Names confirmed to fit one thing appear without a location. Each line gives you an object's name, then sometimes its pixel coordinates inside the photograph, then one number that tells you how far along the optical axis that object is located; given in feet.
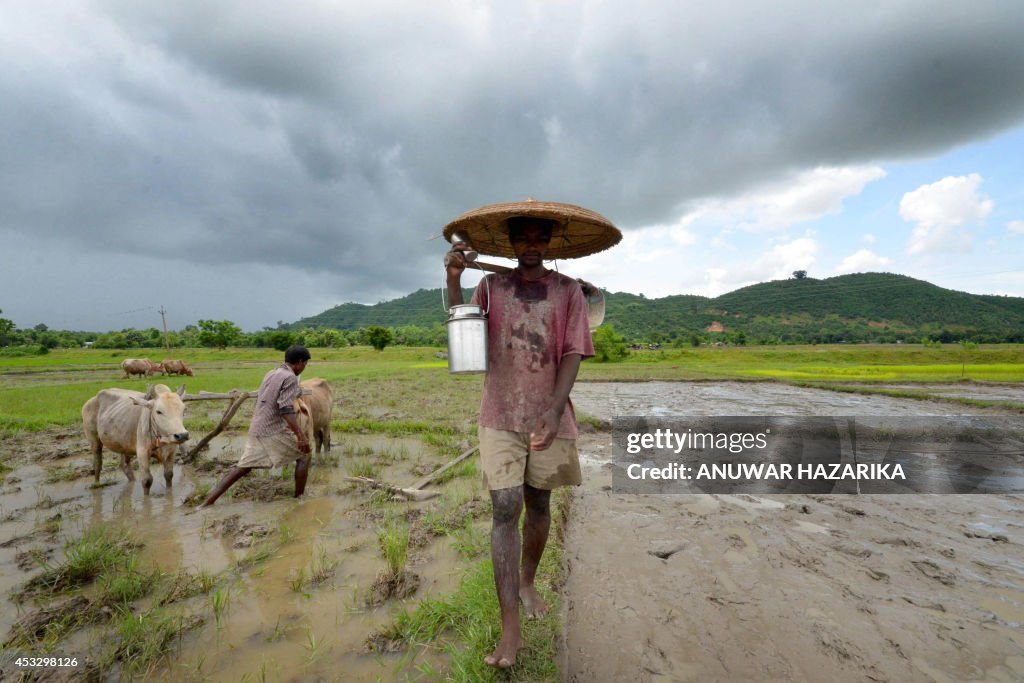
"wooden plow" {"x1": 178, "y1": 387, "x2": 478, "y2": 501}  16.29
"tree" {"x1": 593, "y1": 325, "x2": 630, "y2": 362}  124.36
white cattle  16.88
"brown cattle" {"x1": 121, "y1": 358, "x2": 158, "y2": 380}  73.40
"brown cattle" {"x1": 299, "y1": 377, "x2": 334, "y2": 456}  21.77
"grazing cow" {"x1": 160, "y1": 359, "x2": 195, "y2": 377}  80.69
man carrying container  7.51
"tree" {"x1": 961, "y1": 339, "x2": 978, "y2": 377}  101.07
